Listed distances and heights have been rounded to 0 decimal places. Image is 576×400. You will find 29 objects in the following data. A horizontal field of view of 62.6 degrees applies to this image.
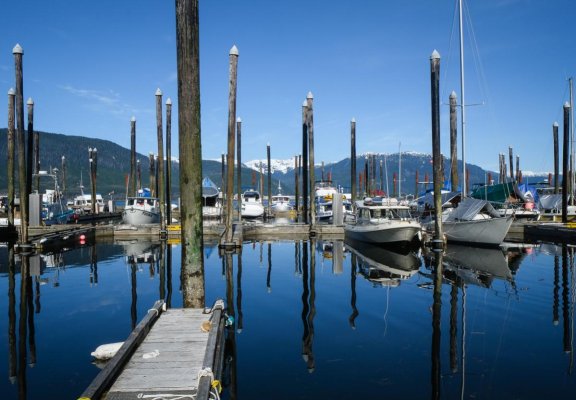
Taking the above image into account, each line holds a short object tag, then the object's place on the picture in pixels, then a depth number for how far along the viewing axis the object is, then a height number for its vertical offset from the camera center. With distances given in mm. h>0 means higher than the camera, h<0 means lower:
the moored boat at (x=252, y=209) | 54625 -1164
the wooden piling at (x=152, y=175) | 55325 +2891
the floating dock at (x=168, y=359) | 5254 -2142
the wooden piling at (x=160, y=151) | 29016 +3092
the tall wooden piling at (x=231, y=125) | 21969 +3601
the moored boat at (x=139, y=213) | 39938 -1123
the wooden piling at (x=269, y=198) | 55688 +105
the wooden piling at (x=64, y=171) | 57072 +3583
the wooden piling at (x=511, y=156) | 60475 +5404
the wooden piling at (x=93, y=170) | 50759 +3269
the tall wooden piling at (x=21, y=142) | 21828 +2737
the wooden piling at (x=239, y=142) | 40444 +4985
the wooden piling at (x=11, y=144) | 23547 +2895
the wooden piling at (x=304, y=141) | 35469 +4376
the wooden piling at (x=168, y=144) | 31453 +3785
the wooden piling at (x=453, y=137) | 30078 +4006
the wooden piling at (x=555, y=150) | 38312 +3930
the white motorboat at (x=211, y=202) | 50125 -328
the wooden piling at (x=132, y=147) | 38094 +4363
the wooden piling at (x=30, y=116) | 26703 +4756
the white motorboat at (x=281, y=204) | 61631 -686
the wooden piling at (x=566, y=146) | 32125 +3469
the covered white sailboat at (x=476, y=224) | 26031 -1477
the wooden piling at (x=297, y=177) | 49875 +2574
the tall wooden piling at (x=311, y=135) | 30750 +4147
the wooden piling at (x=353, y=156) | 38812 +3689
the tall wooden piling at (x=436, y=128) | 23281 +3478
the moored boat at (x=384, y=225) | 25578 -1523
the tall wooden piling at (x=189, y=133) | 8133 +1154
